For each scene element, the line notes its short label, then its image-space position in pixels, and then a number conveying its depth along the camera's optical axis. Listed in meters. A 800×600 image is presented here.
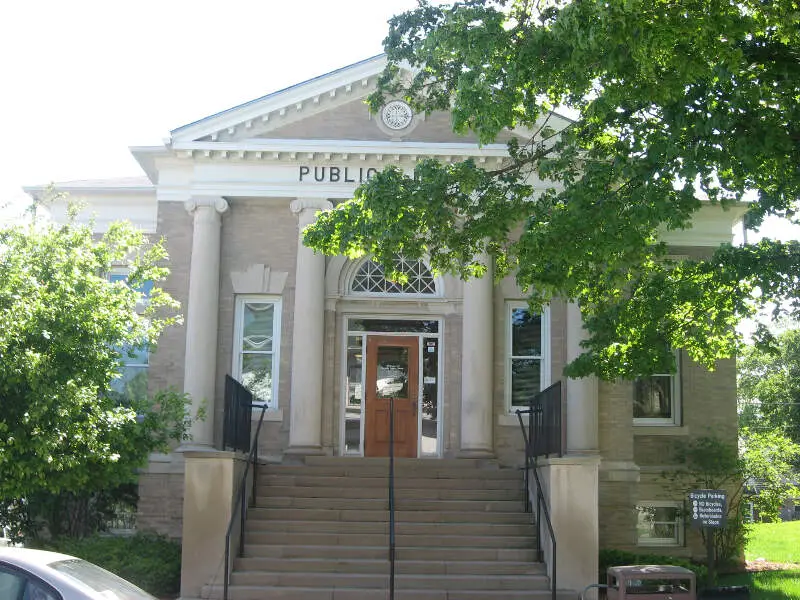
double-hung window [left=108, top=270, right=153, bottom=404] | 19.69
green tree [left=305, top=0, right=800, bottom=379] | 9.93
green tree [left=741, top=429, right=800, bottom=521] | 20.98
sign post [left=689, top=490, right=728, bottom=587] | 13.02
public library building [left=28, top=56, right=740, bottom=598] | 18.52
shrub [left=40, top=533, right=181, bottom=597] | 14.34
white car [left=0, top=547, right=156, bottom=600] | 6.12
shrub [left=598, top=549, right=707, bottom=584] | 16.94
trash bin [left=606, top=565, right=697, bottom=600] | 10.33
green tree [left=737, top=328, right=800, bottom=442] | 38.94
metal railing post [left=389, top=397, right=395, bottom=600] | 12.27
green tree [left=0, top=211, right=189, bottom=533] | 12.02
